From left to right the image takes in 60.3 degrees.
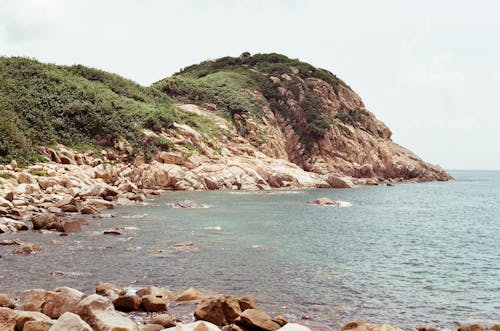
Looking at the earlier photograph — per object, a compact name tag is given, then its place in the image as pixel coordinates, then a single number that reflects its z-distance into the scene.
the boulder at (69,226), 28.25
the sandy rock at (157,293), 15.24
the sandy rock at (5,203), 32.29
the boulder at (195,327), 10.16
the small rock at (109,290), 15.09
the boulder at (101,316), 10.38
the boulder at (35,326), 10.31
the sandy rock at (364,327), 11.29
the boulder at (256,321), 11.75
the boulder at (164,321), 12.26
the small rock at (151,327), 11.33
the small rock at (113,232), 27.91
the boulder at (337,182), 83.31
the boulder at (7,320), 10.43
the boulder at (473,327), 12.48
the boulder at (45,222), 28.56
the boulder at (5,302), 13.27
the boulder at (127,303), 13.80
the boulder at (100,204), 40.79
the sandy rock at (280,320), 12.47
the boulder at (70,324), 9.55
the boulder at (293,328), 10.39
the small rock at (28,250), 21.53
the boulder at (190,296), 15.06
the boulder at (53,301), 12.49
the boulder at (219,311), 12.81
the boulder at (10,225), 27.38
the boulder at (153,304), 13.88
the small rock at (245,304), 13.77
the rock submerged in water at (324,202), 52.30
